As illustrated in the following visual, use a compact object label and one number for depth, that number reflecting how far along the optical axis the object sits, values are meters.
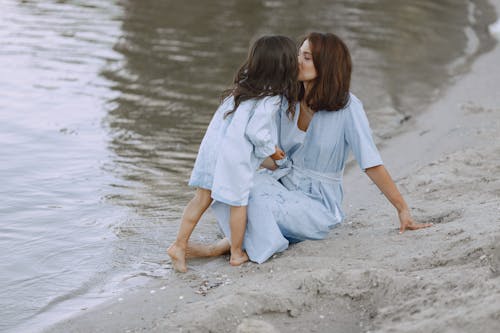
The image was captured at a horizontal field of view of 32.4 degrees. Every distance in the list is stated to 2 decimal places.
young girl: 4.25
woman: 4.45
